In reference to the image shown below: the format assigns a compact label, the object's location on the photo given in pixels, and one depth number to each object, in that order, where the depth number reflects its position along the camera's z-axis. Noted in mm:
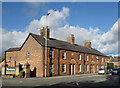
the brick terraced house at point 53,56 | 21790
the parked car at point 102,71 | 26592
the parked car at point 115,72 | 26985
